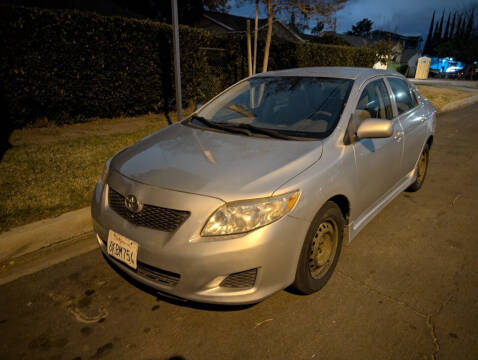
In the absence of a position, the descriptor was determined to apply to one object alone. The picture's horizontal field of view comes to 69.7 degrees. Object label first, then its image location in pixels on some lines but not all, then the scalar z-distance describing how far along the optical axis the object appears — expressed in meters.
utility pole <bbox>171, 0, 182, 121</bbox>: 6.04
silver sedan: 2.01
